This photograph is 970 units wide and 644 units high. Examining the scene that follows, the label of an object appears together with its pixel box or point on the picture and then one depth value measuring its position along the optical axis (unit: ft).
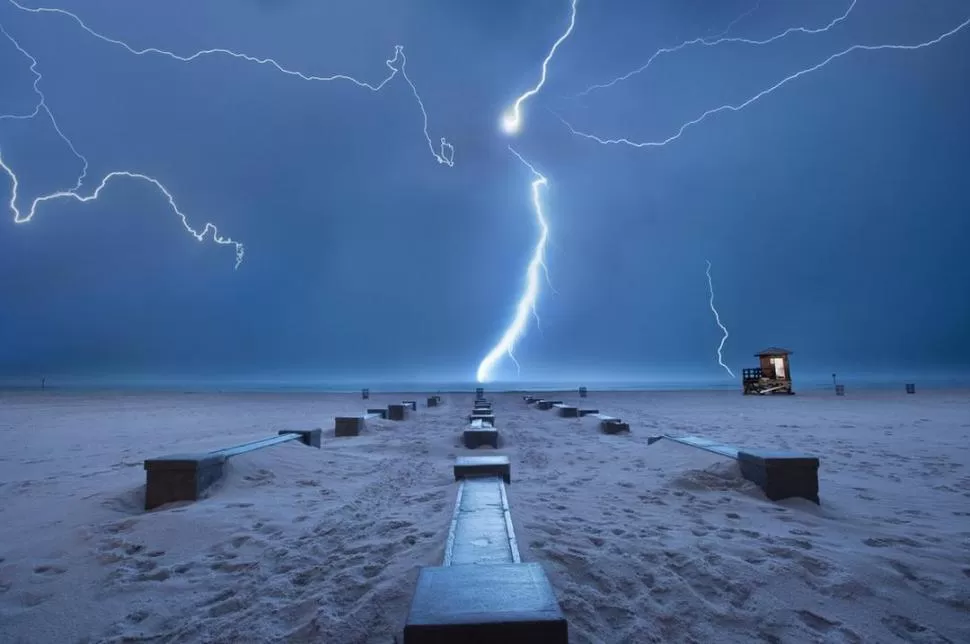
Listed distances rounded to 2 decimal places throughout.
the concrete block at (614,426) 36.37
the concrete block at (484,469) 18.21
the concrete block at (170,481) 15.89
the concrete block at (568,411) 49.60
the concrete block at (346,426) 35.99
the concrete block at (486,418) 40.56
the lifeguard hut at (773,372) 83.87
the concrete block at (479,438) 30.78
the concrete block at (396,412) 49.70
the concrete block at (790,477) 15.89
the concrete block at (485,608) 6.22
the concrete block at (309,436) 27.45
